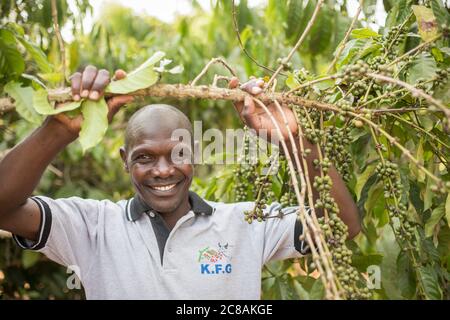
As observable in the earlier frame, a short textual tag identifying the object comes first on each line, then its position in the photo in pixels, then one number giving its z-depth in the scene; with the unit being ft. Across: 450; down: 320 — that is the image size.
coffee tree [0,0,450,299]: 5.50
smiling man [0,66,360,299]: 6.59
